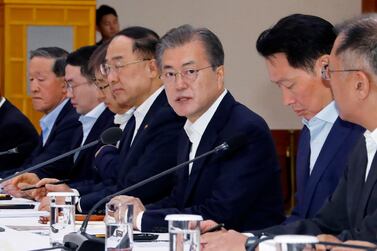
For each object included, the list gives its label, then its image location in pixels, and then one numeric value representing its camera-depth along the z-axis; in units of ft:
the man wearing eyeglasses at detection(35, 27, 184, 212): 21.11
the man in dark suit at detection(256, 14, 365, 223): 17.11
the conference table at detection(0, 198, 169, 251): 15.28
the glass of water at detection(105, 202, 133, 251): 13.16
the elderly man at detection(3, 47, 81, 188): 29.73
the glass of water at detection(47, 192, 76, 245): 15.80
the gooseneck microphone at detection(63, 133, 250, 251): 13.88
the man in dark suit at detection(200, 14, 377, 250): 14.39
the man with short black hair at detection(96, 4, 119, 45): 44.45
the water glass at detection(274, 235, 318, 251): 9.63
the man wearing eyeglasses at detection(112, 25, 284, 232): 17.94
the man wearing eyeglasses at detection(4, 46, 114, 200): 26.71
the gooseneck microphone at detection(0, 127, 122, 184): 18.98
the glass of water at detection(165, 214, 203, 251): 12.32
